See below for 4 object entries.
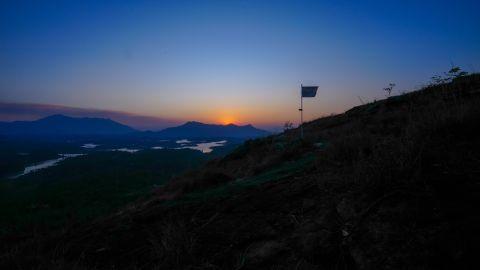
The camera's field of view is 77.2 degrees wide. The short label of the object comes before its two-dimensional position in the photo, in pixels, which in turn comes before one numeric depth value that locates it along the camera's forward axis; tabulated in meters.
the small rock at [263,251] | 3.10
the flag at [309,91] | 12.47
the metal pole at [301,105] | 12.56
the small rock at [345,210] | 3.13
